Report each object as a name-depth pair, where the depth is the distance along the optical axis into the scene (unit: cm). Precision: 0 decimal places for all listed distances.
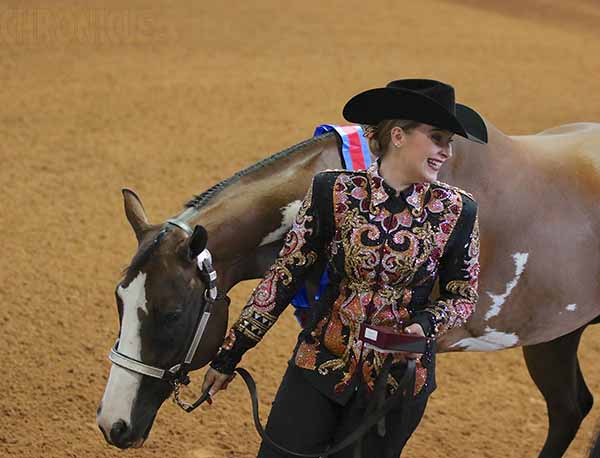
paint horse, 614
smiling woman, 559
